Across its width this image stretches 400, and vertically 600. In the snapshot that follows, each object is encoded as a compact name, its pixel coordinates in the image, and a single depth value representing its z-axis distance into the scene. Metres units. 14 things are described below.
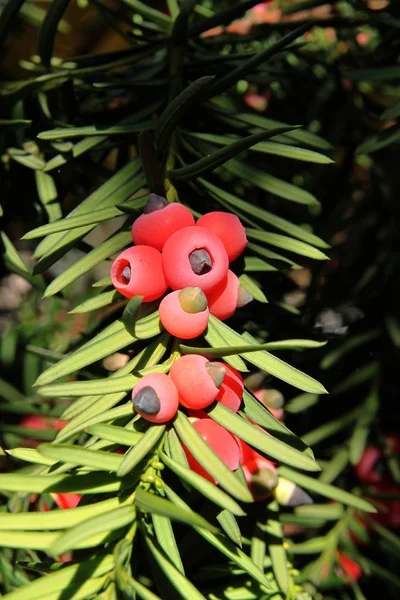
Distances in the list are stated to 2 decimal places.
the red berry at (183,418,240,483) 0.24
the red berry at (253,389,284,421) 0.28
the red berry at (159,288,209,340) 0.24
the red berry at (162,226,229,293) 0.24
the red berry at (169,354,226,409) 0.23
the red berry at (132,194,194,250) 0.25
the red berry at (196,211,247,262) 0.25
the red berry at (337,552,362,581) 0.30
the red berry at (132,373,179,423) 0.23
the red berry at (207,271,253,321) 0.25
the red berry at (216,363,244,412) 0.24
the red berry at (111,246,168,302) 0.24
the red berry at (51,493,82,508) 0.27
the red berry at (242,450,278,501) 0.26
